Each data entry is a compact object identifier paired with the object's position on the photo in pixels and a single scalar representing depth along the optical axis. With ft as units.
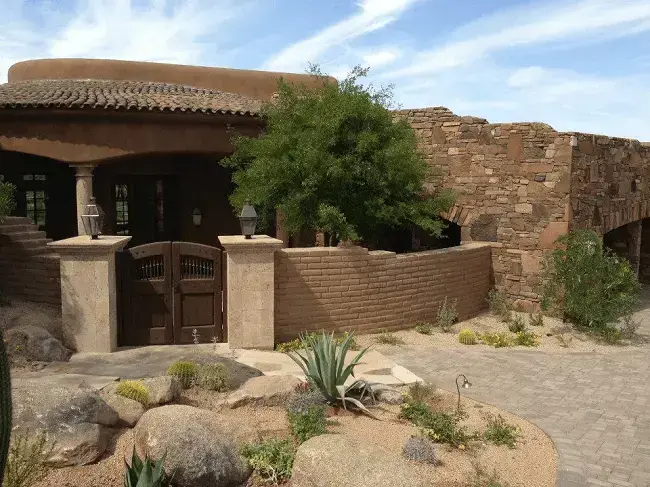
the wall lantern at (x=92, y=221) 29.91
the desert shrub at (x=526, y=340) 33.61
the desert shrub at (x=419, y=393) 22.85
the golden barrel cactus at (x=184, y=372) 23.39
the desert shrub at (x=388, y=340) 32.63
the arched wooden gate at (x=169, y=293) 30.27
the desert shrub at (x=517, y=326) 36.17
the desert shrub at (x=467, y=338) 33.45
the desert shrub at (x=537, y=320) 37.68
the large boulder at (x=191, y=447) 16.56
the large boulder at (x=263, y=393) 21.86
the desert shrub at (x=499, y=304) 39.75
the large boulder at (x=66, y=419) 17.31
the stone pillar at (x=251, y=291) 29.99
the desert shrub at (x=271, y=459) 17.43
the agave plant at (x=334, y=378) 22.07
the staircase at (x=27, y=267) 32.71
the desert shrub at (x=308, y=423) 19.38
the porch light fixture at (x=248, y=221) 30.53
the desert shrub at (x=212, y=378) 23.18
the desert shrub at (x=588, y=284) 35.76
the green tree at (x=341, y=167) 35.88
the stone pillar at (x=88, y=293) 28.76
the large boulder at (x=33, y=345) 26.30
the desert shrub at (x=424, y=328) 35.06
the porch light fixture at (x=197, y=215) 53.21
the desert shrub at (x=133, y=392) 20.84
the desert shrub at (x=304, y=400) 21.13
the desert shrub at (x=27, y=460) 14.98
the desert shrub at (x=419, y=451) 18.19
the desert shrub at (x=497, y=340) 33.14
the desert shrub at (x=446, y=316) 36.29
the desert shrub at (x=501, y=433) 19.94
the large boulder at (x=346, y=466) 15.53
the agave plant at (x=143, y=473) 14.96
